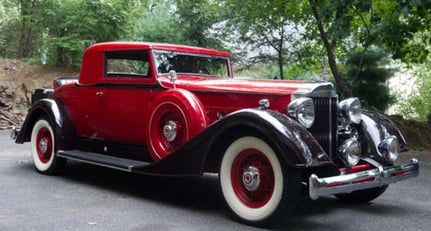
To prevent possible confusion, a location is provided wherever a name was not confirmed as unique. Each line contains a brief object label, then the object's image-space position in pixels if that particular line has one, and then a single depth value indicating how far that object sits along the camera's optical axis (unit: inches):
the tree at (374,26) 318.3
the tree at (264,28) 457.7
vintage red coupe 150.0
